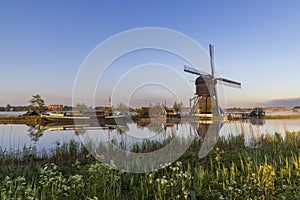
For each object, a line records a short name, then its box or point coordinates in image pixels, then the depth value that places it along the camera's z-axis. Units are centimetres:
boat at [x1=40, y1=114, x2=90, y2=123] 2860
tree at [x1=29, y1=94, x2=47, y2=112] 4355
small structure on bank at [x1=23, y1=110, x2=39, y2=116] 3388
